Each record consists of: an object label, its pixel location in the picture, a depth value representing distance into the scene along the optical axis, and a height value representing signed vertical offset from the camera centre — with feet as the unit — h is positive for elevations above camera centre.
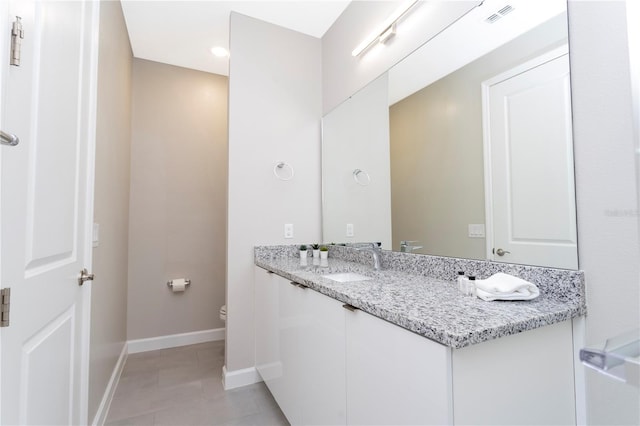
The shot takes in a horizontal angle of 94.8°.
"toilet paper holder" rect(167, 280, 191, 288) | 9.43 -2.04
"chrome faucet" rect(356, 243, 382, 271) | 5.87 -0.72
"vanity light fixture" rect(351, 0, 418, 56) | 5.46 +3.87
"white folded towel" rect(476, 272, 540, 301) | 3.23 -0.79
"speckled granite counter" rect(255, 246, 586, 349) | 2.54 -0.92
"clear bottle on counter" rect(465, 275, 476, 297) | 3.57 -0.84
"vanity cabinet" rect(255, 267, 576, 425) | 2.45 -1.54
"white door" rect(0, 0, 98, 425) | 2.54 +0.12
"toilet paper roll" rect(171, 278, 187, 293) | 9.35 -2.06
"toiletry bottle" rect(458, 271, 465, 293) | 3.76 -0.83
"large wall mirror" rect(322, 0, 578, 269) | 3.53 +1.17
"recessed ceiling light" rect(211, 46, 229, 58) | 8.77 +5.12
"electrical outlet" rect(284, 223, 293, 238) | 7.73 -0.27
